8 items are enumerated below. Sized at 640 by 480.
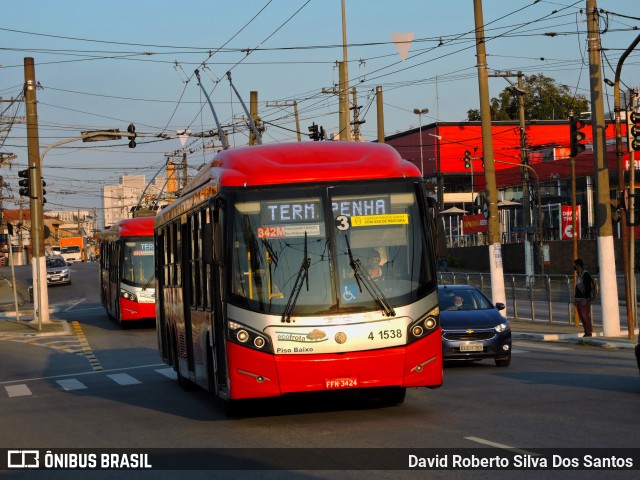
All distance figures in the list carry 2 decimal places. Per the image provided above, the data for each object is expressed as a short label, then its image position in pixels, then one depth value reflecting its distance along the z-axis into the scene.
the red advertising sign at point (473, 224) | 80.37
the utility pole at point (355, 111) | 56.72
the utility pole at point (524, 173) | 55.75
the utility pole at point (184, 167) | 74.81
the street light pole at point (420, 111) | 83.54
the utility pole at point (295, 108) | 62.06
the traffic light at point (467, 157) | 58.43
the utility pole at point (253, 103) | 55.96
